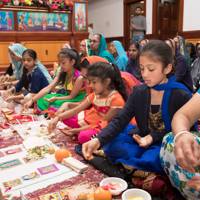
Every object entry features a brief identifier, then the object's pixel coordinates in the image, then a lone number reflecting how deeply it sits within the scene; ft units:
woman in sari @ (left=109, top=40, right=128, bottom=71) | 12.74
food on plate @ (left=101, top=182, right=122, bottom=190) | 4.15
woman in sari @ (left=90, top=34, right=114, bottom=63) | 12.82
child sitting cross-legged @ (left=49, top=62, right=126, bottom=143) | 6.03
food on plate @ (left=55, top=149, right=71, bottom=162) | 5.13
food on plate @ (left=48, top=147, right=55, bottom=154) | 5.54
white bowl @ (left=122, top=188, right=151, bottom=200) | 3.86
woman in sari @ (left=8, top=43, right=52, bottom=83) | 12.33
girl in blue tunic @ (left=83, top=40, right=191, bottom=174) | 4.54
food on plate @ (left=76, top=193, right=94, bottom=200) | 3.97
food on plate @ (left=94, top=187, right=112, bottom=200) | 3.87
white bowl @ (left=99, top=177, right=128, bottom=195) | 4.09
